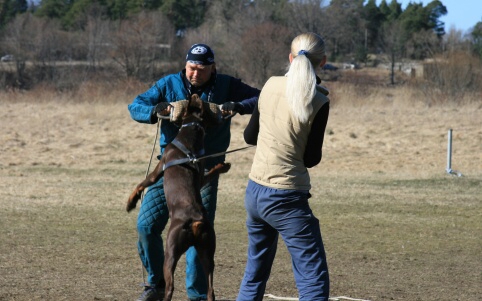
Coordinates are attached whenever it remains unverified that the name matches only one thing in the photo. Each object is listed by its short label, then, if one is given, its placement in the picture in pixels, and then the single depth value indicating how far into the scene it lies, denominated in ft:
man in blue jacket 40.57
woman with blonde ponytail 31.71
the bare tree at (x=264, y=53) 257.55
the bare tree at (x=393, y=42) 416.75
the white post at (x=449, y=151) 115.96
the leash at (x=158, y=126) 40.54
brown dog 35.42
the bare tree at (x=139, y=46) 298.97
